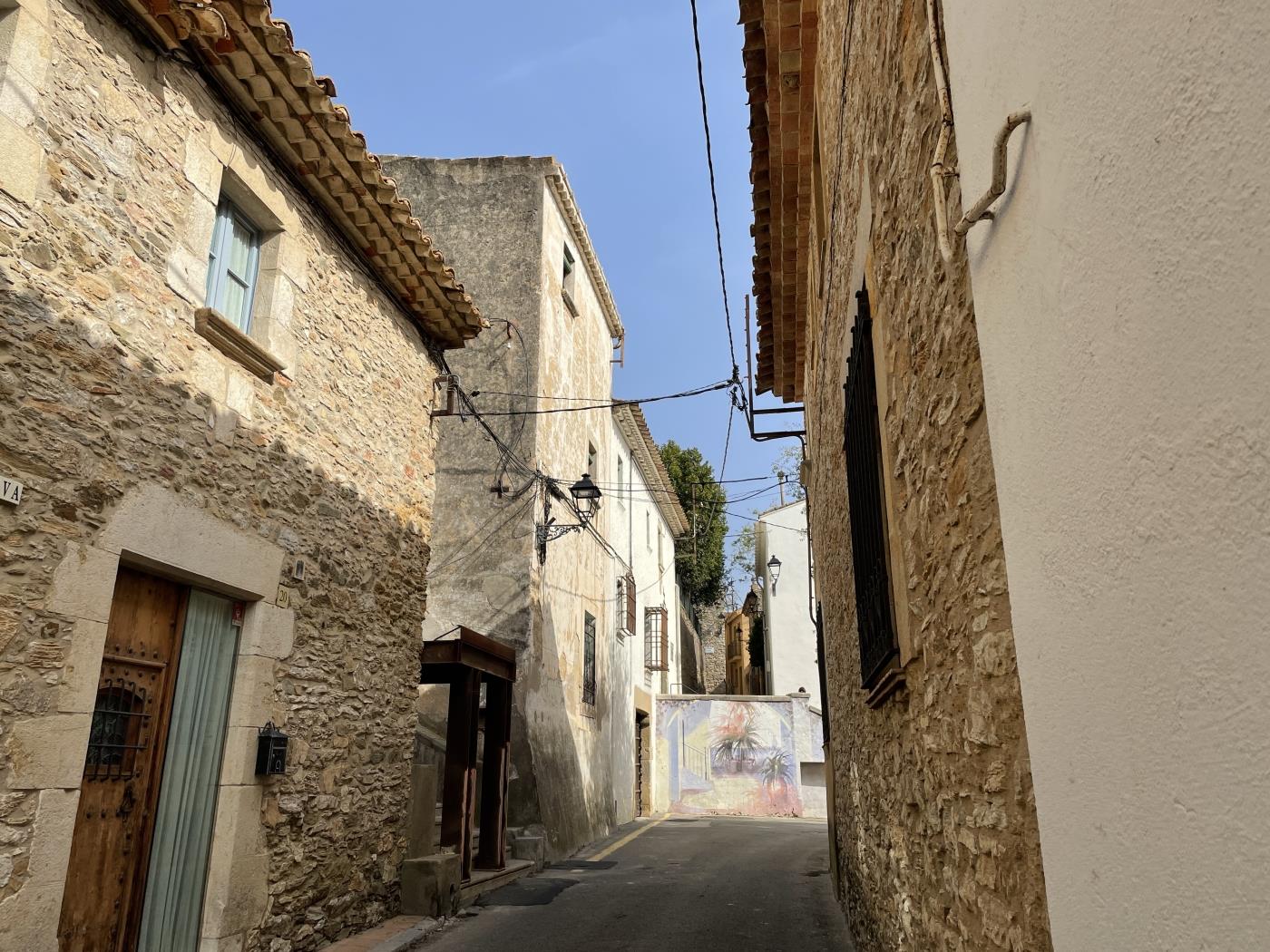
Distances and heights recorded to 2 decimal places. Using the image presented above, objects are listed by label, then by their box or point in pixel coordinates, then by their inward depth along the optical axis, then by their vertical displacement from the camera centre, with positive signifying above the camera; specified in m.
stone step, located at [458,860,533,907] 8.66 -1.10
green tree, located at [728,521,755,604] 36.56 +8.13
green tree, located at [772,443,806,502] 29.22 +8.43
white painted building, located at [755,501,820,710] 26.22 +4.20
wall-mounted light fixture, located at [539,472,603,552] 12.20 +3.39
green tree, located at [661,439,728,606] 34.59 +8.84
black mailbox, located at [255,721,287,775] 5.85 +0.08
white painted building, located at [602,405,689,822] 19.03 +3.90
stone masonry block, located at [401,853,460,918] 7.72 -0.96
